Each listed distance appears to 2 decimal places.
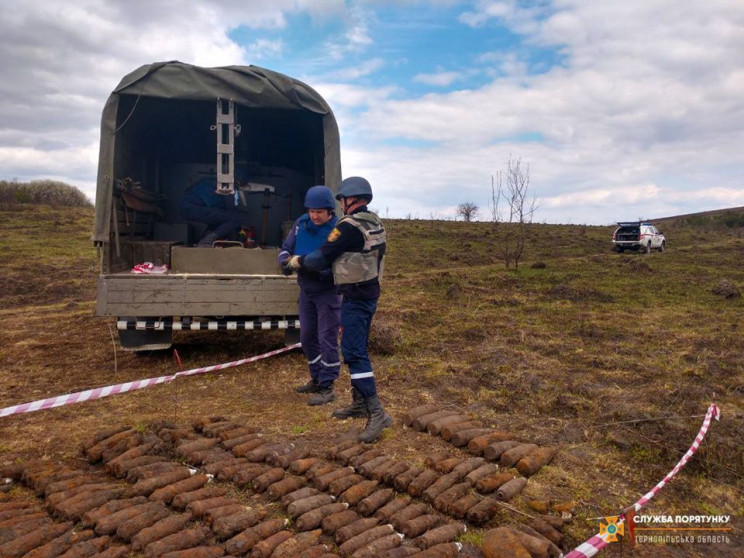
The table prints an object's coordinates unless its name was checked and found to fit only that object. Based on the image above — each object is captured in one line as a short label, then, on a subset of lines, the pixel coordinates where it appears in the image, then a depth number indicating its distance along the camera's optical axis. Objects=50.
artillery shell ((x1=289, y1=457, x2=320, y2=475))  3.75
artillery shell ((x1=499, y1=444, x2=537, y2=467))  3.96
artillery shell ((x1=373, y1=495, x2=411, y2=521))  3.22
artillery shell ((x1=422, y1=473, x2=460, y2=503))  3.43
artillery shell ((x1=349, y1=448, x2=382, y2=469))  3.87
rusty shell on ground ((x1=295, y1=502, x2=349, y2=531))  3.10
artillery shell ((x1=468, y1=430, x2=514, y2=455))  4.14
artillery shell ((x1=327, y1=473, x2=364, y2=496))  3.48
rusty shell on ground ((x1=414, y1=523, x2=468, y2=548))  2.96
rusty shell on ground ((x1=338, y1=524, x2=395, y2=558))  2.88
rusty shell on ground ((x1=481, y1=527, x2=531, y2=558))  2.78
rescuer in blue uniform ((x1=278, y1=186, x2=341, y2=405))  5.22
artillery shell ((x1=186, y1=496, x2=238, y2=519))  3.18
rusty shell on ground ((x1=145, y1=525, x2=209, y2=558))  2.80
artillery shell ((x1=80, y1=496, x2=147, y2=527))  3.04
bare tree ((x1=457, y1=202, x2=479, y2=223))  50.28
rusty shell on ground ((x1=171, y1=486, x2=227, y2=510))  3.30
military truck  5.98
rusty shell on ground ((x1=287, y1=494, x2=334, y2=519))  3.22
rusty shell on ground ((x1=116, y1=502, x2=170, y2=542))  2.96
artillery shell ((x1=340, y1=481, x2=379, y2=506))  3.38
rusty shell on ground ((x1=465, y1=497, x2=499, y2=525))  3.19
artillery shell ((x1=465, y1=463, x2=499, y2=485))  3.64
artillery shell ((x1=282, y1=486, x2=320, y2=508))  3.33
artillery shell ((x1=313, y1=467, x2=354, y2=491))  3.54
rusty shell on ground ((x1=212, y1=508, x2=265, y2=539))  3.00
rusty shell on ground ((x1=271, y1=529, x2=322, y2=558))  2.79
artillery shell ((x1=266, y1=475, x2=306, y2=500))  3.46
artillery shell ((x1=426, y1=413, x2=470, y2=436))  4.50
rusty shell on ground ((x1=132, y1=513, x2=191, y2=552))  2.88
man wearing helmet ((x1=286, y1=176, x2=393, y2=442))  4.43
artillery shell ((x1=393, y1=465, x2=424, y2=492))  3.57
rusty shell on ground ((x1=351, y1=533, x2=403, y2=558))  2.81
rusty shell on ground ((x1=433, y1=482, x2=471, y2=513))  3.34
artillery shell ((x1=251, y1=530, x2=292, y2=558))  2.79
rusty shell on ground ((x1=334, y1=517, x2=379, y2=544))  2.99
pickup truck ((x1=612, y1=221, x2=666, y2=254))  24.45
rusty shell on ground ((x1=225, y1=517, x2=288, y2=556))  2.85
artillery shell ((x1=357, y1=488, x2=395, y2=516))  3.30
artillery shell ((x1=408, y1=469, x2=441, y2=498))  3.50
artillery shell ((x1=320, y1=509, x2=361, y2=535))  3.10
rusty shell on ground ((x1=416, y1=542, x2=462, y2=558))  2.80
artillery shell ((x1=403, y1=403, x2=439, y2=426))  4.74
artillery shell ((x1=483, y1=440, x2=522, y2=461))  4.05
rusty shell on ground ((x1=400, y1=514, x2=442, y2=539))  3.07
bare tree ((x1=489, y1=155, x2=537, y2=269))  17.38
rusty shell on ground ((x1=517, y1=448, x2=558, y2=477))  3.82
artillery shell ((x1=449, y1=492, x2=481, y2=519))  3.26
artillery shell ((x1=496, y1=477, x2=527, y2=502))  3.47
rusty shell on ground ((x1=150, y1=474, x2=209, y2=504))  3.37
